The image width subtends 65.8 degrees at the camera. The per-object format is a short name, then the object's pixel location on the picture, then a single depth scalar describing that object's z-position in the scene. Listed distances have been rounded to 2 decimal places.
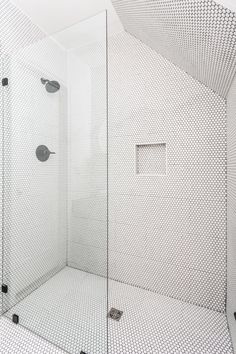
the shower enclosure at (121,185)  1.23
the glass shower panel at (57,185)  1.23
